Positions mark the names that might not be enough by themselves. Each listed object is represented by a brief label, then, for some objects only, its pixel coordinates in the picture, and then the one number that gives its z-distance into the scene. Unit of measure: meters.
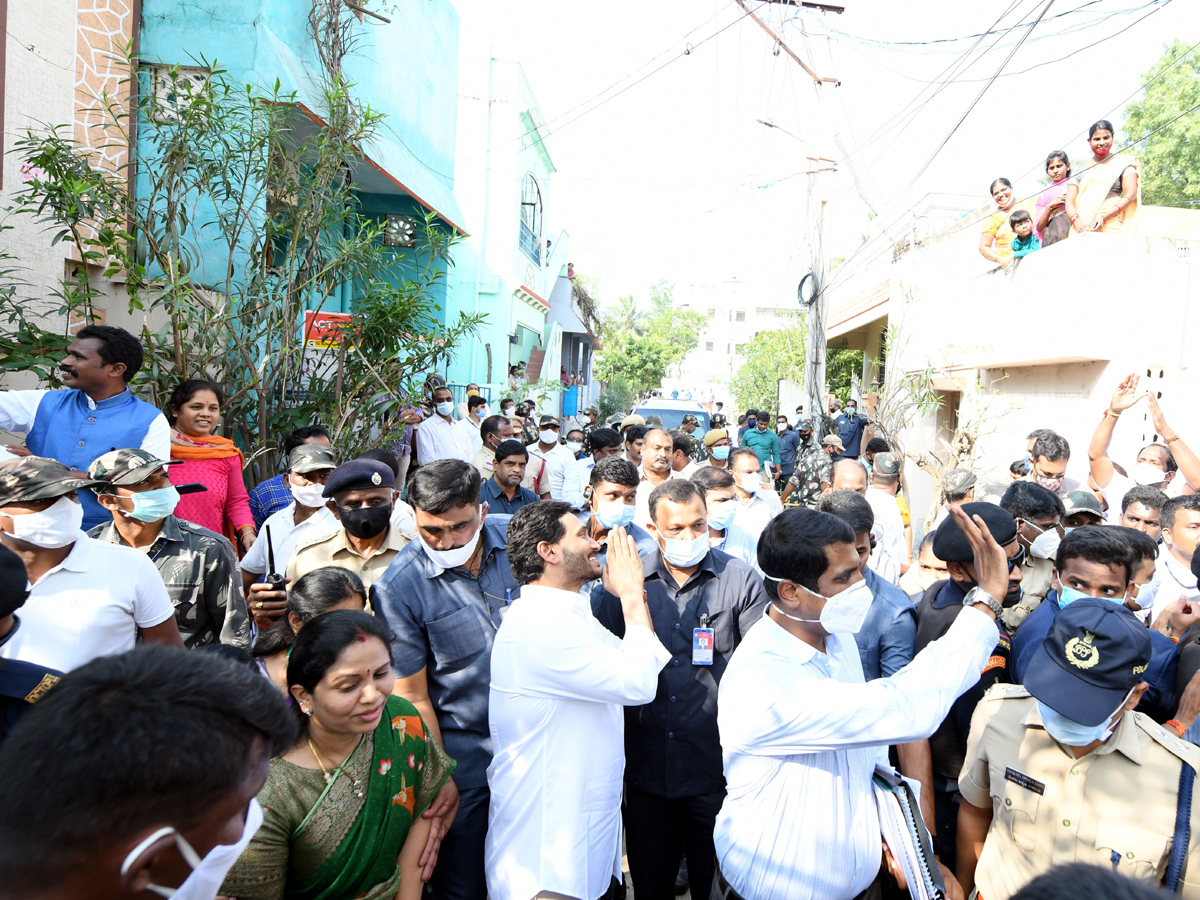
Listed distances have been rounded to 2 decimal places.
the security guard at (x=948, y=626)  2.91
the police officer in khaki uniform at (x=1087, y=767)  1.98
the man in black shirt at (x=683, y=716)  2.89
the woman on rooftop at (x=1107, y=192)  8.29
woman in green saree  1.99
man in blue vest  3.80
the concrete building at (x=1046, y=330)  7.75
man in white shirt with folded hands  2.27
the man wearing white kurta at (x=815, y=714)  1.98
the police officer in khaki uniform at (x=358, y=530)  3.42
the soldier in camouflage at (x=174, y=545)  3.04
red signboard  6.57
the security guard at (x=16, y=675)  1.90
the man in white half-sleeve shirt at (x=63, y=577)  2.34
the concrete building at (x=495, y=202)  17.94
